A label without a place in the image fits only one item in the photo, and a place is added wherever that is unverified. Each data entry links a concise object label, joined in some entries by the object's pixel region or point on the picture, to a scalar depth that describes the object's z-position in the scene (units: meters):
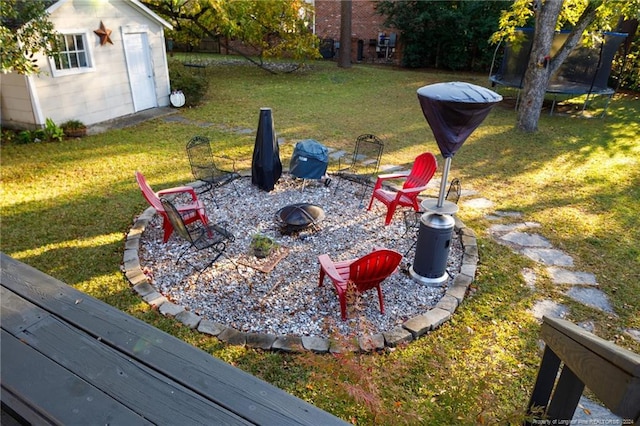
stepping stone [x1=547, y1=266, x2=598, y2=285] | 4.60
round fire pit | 5.13
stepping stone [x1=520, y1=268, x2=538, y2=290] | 4.55
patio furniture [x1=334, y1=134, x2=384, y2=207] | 6.45
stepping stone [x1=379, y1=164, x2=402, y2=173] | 7.68
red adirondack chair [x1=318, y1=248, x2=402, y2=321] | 3.71
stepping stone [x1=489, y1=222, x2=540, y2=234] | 5.66
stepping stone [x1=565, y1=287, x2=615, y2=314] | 4.22
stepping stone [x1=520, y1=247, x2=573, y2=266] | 4.98
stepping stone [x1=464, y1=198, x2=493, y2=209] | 6.38
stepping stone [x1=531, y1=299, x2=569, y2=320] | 4.09
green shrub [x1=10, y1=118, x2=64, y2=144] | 8.77
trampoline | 11.56
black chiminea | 6.08
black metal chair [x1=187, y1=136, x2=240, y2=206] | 6.25
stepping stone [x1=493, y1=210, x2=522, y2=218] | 6.13
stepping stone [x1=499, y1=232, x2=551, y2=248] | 5.35
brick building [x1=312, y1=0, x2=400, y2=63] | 21.17
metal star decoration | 9.72
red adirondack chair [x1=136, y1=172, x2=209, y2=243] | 4.84
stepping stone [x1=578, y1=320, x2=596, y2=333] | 3.92
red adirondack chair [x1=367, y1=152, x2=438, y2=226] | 5.42
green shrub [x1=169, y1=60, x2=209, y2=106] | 12.27
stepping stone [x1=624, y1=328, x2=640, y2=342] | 3.79
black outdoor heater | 3.66
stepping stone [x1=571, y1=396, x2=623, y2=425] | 2.82
